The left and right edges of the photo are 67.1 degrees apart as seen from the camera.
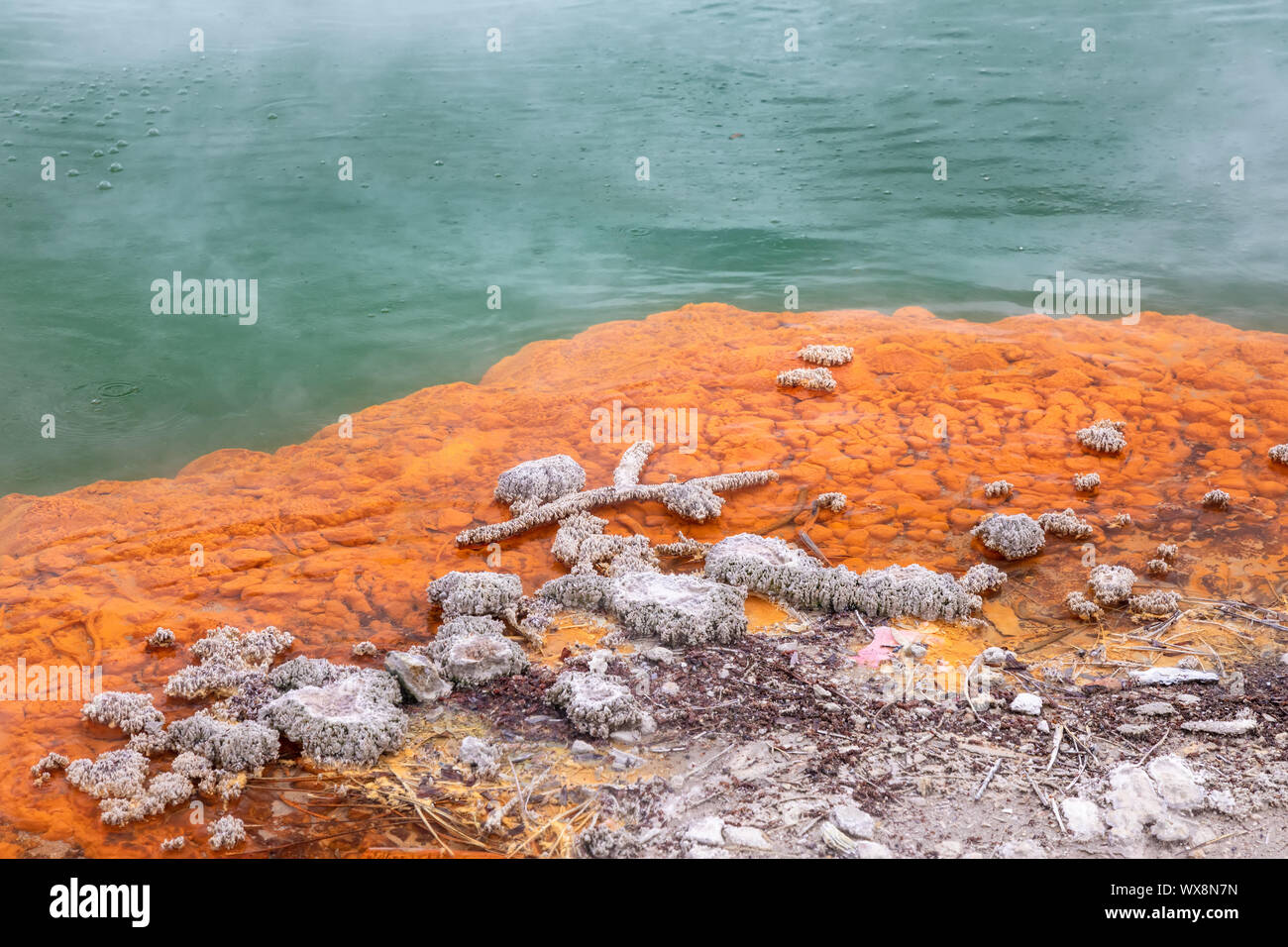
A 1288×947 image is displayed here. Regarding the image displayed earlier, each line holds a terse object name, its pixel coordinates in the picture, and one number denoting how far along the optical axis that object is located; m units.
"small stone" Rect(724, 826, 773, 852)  3.91
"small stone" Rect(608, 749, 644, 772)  4.43
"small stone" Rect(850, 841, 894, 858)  3.82
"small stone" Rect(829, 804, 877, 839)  3.96
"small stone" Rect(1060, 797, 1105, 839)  3.94
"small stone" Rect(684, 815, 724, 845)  3.93
